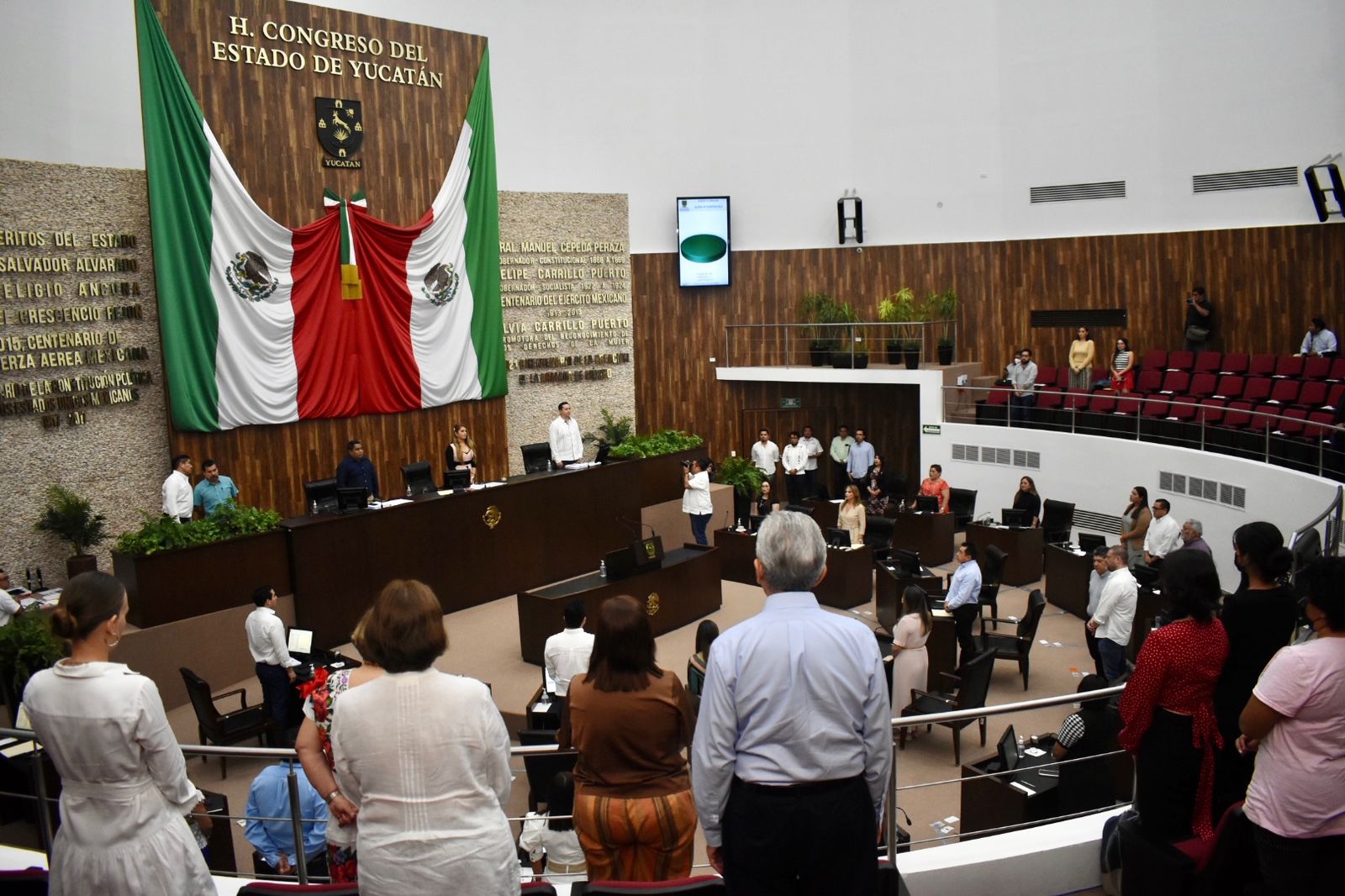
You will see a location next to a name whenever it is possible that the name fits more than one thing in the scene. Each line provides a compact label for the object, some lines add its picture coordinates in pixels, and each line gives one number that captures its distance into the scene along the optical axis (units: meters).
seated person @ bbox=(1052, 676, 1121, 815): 5.69
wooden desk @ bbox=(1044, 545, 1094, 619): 11.97
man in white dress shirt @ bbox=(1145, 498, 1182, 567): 11.65
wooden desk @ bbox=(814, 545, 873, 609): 12.56
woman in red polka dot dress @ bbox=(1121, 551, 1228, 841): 3.50
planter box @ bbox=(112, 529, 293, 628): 9.72
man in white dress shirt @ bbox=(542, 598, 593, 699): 7.70
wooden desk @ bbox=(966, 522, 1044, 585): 13.29
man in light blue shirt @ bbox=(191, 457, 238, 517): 11.46
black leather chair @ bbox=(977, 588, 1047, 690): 9.89
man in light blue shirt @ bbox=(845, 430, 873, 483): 17.12
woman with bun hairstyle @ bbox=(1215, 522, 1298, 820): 3.57
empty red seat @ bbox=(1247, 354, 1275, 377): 14.01
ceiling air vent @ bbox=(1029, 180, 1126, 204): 16.73
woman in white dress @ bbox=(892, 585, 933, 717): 8.54
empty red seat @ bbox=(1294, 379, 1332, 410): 12.48
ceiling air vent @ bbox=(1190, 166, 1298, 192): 15.09
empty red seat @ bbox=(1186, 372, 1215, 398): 14.32
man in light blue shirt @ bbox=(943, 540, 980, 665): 10.04
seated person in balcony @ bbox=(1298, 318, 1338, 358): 13.74
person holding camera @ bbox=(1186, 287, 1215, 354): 15.59
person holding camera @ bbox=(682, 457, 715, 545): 14.58
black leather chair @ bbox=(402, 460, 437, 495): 12.27
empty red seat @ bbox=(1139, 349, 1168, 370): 15.51
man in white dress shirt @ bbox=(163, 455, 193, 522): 11.01
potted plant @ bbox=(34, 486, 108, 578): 11.09
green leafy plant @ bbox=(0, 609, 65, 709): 7.86
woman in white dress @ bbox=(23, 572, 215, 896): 2.88
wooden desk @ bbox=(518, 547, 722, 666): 10.62
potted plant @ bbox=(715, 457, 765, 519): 16.22
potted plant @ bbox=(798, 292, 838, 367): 18.03
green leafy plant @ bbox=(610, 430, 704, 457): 14.74
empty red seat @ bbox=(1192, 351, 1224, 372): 14.78
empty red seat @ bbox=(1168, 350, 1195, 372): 15.25
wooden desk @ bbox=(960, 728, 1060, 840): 5.66
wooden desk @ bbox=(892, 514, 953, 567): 14.17
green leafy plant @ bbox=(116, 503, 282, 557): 9.78
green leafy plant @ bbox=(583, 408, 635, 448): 16.08
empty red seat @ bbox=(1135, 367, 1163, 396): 15.05
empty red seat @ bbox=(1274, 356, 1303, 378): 13.55
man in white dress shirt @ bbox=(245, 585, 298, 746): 8.48
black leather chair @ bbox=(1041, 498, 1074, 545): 13.45
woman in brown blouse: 3.16
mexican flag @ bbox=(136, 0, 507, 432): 11.92
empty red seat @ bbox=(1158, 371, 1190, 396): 14.94
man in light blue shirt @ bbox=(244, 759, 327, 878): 5.29
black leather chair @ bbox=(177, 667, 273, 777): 8.16
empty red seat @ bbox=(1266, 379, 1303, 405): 12.93
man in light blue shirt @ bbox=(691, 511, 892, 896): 2.61
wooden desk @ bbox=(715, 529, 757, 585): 13.61
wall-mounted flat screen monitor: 18.81
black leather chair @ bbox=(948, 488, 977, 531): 14.79
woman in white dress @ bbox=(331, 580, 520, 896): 2.63
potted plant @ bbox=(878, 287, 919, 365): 17.45
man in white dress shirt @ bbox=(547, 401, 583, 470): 14.30
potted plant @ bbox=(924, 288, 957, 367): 17.77
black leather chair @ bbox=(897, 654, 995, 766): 8.25
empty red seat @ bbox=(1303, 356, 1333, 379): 13.09
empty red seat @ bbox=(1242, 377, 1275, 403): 13.54
